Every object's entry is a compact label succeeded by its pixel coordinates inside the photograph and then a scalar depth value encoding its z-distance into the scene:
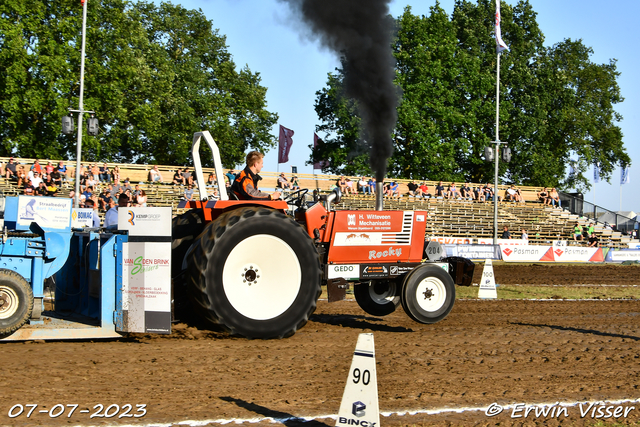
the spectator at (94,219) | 16.43
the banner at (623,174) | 48.50
